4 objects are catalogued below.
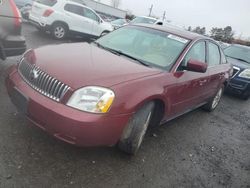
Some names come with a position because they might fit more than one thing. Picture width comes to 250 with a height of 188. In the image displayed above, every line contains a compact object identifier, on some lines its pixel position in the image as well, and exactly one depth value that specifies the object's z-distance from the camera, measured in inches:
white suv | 283.6
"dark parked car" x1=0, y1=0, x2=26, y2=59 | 124.1
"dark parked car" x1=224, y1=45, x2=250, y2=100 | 214.2
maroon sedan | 76.3
